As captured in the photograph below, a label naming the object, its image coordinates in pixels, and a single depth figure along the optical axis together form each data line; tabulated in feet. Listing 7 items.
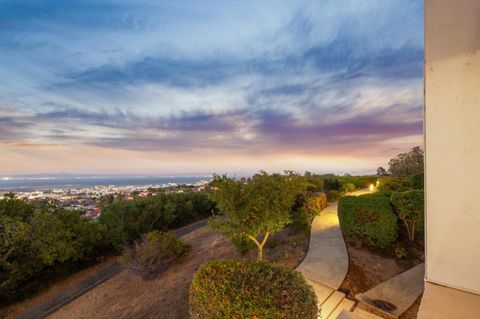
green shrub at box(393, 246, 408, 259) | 19.70
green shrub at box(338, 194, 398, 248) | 21.09
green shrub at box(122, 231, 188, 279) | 21.72
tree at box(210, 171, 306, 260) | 16.63
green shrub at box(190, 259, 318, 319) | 8.52
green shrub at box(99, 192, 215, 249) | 30.14
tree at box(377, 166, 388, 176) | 83.96
